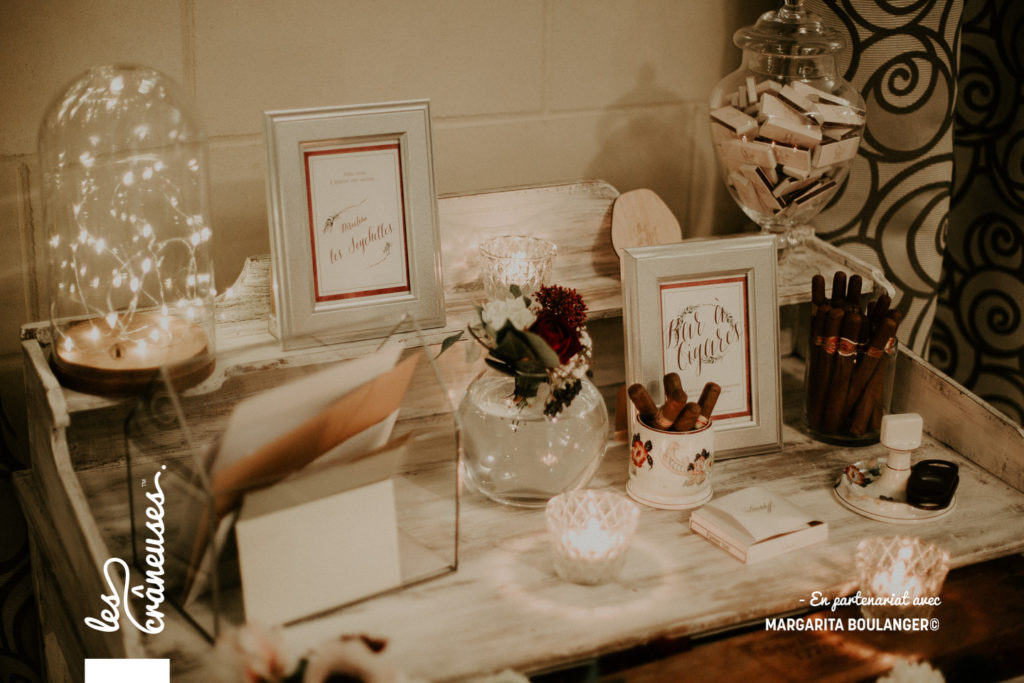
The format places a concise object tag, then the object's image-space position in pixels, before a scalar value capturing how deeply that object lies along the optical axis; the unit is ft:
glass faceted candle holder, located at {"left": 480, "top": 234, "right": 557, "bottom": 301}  4.16
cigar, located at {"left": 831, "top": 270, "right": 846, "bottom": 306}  4.46
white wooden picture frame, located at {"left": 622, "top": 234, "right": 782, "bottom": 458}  4.10
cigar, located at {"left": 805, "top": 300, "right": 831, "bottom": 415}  4.36
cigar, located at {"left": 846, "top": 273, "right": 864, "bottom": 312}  4.44
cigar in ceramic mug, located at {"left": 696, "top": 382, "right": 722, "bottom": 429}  3.92
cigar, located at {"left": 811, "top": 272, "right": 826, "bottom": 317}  4.40
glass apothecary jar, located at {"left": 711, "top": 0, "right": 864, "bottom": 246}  4.30
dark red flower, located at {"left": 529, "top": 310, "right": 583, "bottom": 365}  3.60
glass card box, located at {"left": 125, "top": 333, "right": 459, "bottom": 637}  2.96
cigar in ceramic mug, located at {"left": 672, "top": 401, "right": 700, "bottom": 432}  3.80
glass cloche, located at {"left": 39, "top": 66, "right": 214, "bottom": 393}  3.70
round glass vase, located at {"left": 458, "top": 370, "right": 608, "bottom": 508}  3.79
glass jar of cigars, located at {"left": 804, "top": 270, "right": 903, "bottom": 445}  4.28
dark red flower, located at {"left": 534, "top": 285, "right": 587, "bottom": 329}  3.66
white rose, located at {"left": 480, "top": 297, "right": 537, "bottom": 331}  3.59
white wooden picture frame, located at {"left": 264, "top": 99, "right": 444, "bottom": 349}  3.71
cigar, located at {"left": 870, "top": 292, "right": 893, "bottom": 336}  4.32
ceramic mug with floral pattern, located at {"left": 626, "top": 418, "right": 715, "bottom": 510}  3.84
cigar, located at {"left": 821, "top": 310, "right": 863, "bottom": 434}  4.27
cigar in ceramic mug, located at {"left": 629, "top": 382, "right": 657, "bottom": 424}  3.84
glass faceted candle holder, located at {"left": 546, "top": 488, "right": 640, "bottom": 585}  3.37
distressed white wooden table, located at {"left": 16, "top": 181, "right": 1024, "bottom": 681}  3.13
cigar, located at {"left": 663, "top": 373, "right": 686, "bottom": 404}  3.86
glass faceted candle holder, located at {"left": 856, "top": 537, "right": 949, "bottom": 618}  3.44
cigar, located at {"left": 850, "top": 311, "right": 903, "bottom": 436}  4.31
